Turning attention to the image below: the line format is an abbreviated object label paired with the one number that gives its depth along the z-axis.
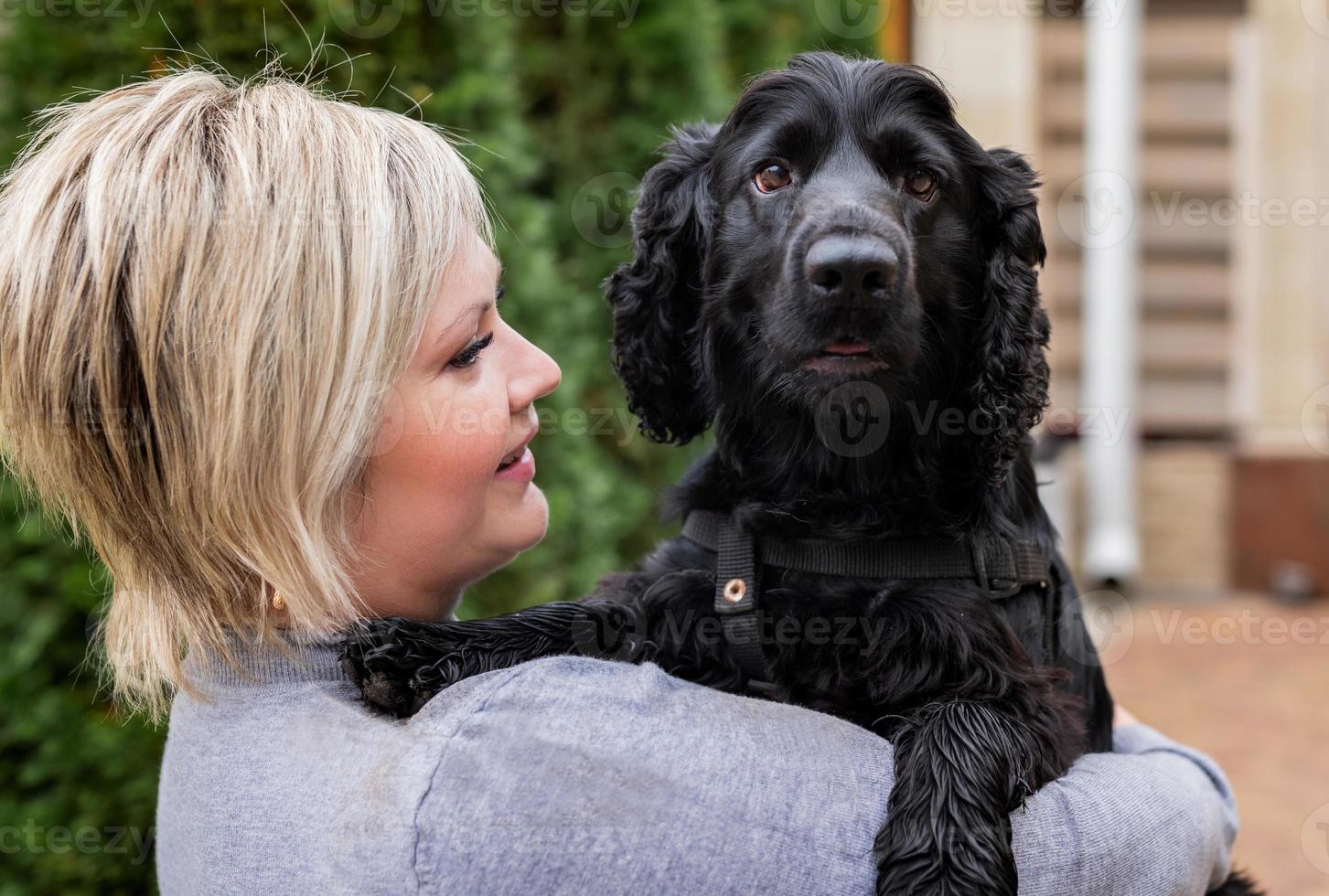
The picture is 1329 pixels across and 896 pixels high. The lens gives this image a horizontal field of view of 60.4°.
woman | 1.20
